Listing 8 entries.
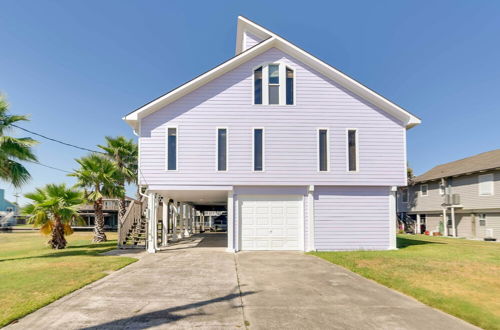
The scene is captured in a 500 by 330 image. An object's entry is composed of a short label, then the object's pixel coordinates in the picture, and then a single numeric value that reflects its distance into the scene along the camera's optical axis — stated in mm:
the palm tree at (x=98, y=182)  17344
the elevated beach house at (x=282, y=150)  12977
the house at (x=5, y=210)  46750
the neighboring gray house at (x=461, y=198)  21438
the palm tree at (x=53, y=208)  13547
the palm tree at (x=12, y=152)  12031
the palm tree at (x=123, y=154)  22081
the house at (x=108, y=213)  34156
